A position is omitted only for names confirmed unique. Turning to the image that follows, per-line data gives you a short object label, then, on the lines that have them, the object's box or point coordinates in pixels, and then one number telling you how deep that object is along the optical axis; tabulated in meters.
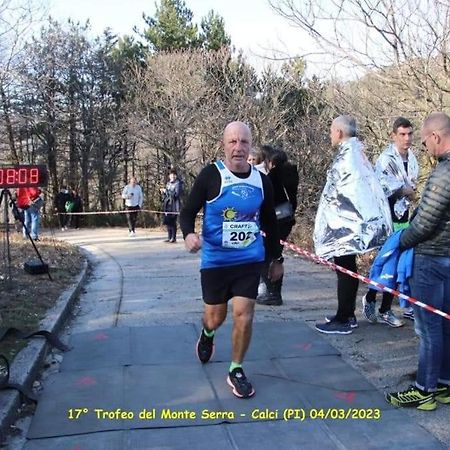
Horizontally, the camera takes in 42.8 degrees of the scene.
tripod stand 6.84
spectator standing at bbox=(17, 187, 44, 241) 13.98
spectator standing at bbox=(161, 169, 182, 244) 13.92
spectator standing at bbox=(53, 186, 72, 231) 22.03
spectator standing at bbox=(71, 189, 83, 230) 22.16
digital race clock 6.56
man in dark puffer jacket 3.59
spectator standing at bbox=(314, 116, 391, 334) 5.09
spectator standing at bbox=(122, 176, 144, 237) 16.31
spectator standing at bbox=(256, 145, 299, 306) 6.01
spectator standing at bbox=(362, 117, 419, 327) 5.43
